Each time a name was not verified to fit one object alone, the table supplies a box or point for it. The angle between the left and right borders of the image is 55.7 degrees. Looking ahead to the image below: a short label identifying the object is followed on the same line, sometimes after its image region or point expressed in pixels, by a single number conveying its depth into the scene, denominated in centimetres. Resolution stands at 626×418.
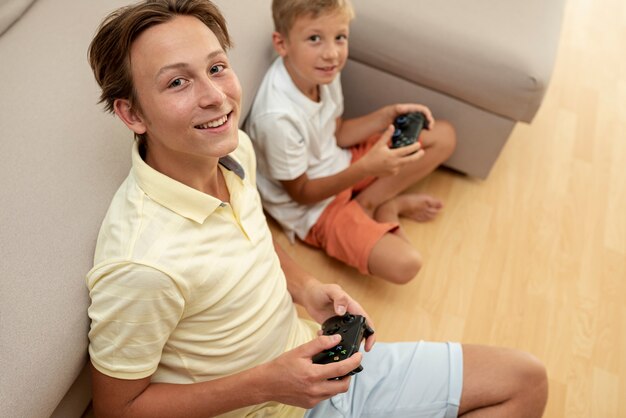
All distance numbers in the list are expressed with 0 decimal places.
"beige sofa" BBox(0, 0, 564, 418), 83
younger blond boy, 132
